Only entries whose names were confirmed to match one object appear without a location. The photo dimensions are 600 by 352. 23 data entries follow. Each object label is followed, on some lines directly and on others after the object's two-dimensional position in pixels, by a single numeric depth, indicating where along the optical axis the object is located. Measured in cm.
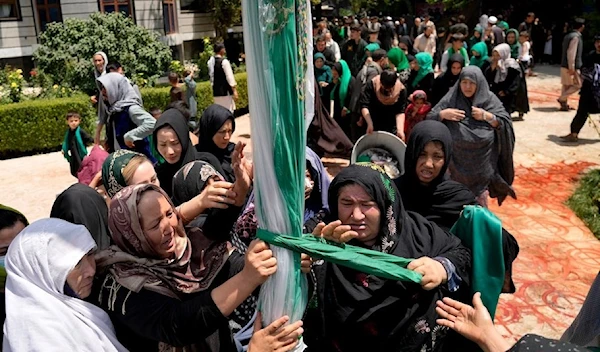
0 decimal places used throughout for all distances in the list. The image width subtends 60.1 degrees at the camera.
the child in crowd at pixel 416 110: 557
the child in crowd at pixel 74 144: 554
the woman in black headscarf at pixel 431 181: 276
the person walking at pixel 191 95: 915
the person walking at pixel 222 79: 890
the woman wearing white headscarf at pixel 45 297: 155
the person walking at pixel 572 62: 923
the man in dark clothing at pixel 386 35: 1416
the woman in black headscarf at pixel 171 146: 333
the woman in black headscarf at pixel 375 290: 200
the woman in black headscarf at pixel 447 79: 618
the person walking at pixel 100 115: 551
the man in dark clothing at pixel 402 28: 1742
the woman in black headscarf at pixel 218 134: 347
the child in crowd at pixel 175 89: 834
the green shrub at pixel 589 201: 538
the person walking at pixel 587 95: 779
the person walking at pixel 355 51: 940
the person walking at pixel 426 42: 1184
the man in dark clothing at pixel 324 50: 905
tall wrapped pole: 124
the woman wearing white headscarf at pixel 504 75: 837
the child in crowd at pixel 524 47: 1078
